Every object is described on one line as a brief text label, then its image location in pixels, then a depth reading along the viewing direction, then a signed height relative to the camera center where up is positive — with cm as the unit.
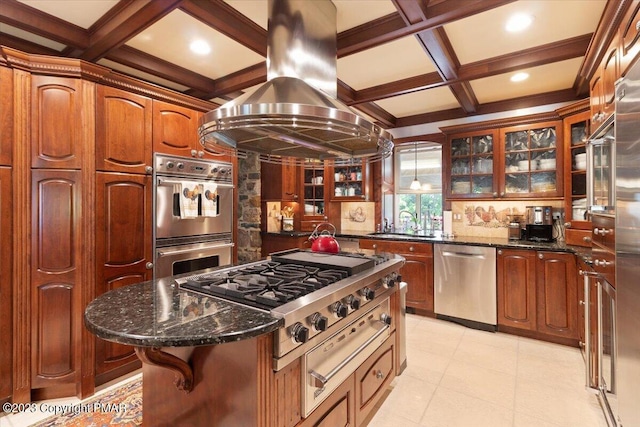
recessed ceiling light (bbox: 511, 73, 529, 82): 306 +137
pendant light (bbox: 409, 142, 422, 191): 448 +48
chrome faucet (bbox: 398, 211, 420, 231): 457 -9
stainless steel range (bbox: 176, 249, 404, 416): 129 -42
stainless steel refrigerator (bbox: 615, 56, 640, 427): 127 -14
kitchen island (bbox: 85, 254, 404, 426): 110 -58
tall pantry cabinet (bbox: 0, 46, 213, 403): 212 +0
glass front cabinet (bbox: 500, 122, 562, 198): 338 +59
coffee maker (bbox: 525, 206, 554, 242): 336 -12
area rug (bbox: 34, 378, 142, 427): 203 -134
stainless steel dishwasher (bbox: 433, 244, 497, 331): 335 -80
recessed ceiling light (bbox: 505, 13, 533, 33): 213 +135
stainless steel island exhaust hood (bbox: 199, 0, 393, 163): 145 +49
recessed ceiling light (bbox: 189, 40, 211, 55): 250 +140
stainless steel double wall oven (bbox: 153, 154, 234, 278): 272 +1
